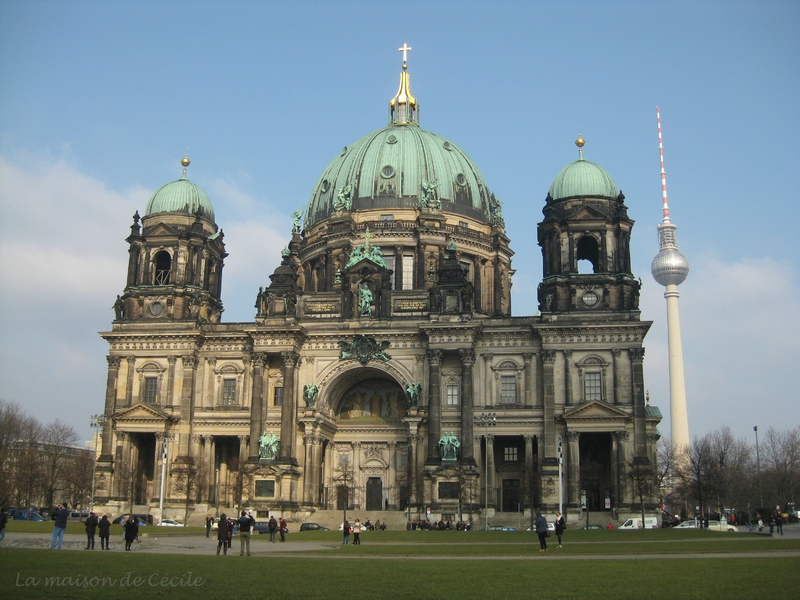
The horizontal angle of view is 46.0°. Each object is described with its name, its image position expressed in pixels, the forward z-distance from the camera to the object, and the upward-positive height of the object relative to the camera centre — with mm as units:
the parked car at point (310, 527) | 66562 -2412
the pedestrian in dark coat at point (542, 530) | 35428 -1302
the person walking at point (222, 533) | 35000 -1523
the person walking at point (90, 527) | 36781 -1429
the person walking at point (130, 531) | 36000 -1540
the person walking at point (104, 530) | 36844 -1545
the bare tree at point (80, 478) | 99438 +1225
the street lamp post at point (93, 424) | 111144 +7927
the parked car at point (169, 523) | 70125 -2399
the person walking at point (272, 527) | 47031 -1728
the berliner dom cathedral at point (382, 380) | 71044 +8884
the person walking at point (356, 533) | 43053 -1813
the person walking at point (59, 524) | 34625 -1249
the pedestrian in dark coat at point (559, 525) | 38812 -1233
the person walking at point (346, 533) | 44812 -1902
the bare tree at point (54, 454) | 99562 +4103
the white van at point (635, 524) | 66000 -1947
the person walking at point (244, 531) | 34719 -1431
